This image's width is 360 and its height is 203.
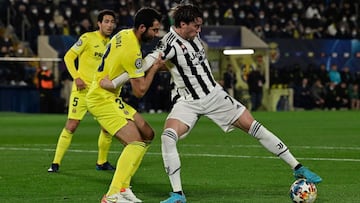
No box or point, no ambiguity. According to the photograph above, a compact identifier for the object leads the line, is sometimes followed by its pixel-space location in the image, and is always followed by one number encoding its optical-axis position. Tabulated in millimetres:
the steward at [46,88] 38428
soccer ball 10836
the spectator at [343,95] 44406
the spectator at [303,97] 43969
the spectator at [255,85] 42062
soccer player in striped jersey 11648
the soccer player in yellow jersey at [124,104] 11086
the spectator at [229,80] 41469
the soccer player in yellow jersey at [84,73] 15395
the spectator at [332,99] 44438
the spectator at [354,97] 44500
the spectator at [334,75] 44531
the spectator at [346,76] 44781
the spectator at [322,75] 44469
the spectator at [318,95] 44188
